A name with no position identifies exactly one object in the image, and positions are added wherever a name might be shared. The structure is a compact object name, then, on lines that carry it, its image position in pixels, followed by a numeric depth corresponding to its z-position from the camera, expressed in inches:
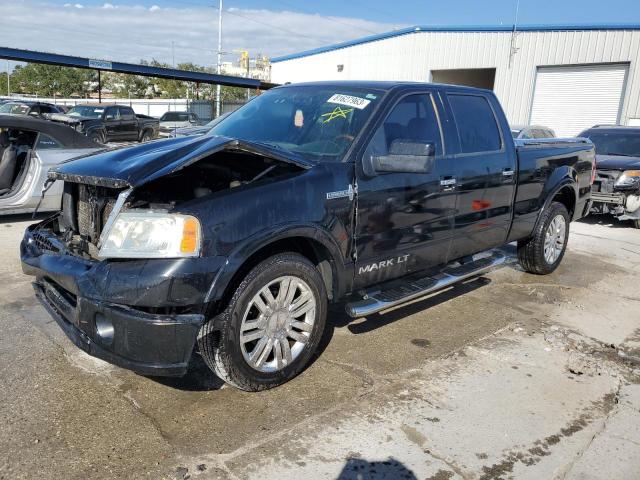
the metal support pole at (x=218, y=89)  1199.2
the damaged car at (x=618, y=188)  374.6
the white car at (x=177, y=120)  1042.6
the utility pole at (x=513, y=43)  912.3
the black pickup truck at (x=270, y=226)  114.3
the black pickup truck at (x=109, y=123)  902.4
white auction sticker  159.3
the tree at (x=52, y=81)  2438.5
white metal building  800.9
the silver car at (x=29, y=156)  290.4
